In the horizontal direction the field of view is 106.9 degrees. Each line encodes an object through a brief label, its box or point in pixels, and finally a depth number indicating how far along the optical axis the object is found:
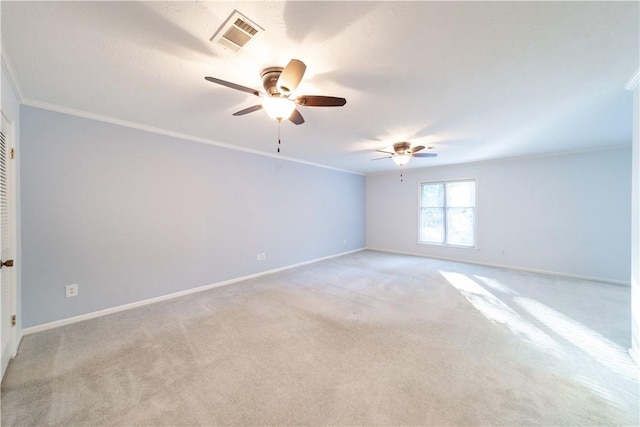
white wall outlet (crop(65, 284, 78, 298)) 2.65
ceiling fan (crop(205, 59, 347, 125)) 1.79
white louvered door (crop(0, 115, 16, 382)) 1.87
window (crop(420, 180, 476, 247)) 5.73
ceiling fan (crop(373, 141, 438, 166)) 3.76
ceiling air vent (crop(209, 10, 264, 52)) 1.35
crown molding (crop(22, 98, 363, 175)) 2.49
